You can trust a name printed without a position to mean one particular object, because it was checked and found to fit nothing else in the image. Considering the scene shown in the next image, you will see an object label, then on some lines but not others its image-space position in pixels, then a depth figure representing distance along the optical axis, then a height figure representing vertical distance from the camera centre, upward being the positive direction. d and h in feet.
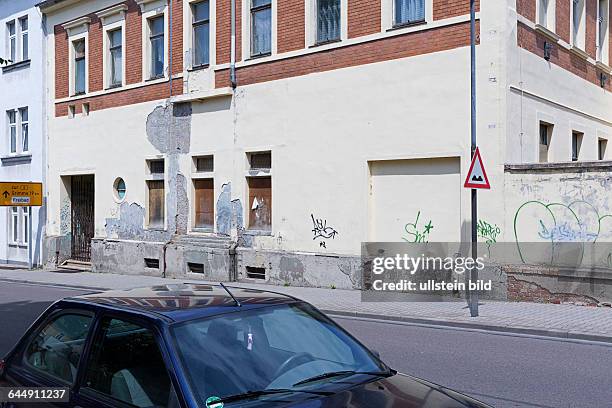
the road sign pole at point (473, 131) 38.96 +4.25
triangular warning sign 39.22 +1.54
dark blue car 11.19 -2.85
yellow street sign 76.54 +0.78
